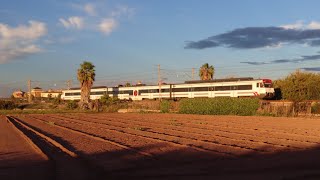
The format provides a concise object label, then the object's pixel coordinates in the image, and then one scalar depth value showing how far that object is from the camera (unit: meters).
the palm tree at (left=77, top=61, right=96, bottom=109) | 51.49
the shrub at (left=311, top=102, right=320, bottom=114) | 32.16
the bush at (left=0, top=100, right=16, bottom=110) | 46.11
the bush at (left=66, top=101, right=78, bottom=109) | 47.31
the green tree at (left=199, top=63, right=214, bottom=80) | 63.43
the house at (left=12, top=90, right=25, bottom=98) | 122.93
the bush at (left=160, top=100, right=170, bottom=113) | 38.79
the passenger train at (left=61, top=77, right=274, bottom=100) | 40.82
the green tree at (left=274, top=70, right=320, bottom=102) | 43.47
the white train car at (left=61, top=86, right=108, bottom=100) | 60.73
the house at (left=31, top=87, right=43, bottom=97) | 122.01
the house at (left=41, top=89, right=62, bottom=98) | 118.81
